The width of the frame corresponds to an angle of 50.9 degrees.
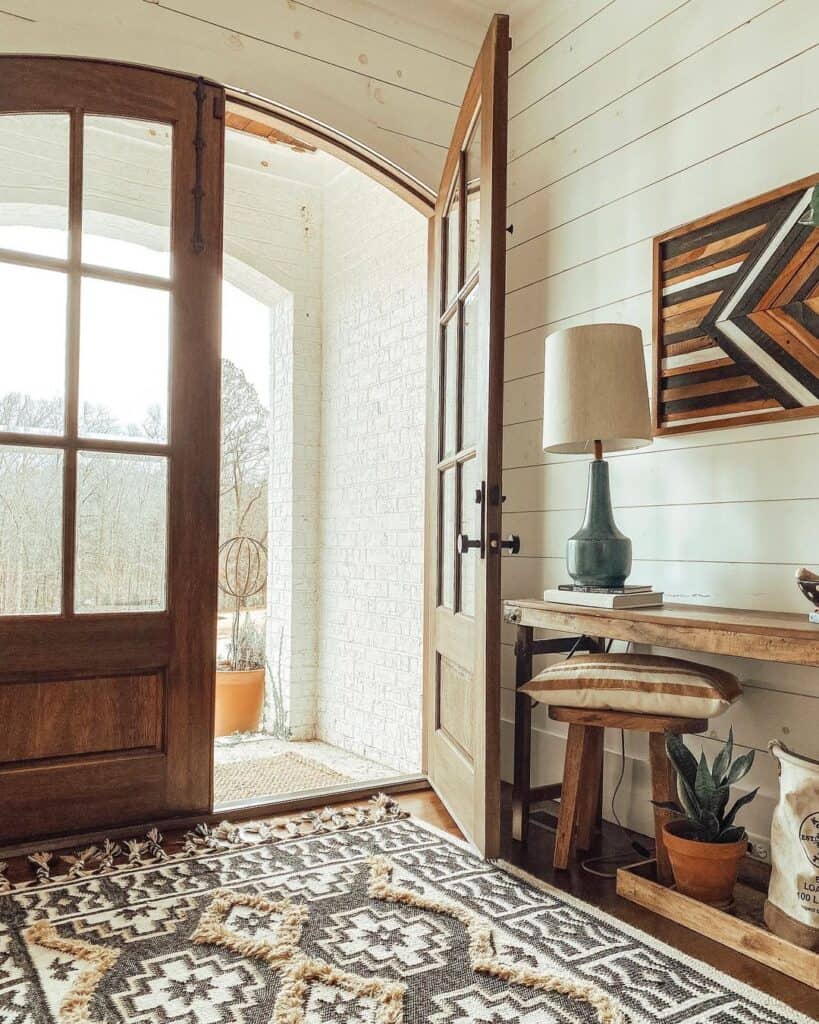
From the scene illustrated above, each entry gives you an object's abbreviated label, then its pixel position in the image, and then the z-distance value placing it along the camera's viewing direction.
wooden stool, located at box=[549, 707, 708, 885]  2.13
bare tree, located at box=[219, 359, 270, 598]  5.81
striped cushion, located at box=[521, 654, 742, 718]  2.04
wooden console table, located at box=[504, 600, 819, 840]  1.70
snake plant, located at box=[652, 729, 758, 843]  2.01
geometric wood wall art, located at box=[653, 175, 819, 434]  2.15
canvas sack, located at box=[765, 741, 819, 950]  1.77
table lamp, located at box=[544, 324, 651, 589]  2.32
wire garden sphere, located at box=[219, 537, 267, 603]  5.57
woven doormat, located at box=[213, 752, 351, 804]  3.73
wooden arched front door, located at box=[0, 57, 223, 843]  2.50
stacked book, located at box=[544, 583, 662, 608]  2.24
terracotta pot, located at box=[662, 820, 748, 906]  1.97
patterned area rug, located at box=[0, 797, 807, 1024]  1.58
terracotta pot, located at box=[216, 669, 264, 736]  4.88
